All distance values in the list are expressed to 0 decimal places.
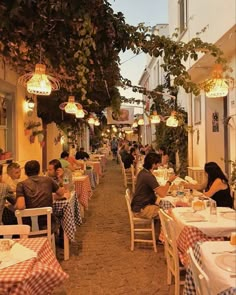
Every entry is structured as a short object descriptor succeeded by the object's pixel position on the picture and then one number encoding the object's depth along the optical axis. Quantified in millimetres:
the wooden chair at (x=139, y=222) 5078
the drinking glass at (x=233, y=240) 2641
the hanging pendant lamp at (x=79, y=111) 7607
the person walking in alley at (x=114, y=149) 26023
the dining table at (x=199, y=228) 3377
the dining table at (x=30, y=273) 2174
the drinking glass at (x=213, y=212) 3594
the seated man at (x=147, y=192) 5148
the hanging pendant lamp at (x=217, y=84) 3939
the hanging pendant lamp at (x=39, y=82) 3668
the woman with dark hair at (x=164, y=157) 9288
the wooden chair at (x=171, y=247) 3346
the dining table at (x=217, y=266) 2077
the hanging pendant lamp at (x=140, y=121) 16792
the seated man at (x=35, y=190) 4297
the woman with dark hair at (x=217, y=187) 4730
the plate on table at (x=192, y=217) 3574
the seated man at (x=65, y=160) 7541
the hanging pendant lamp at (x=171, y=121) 7341
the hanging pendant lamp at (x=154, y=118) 9047
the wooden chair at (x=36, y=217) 3988
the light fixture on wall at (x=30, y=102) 7461
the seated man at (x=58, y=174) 5836
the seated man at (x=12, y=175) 5145
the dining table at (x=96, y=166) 12278
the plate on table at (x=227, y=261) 2210
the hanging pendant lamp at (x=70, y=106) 6199
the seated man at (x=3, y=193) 4195
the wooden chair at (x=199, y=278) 2002
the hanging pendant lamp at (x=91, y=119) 12317
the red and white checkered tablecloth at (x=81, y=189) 7293
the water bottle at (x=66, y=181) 5809
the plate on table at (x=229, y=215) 3651
